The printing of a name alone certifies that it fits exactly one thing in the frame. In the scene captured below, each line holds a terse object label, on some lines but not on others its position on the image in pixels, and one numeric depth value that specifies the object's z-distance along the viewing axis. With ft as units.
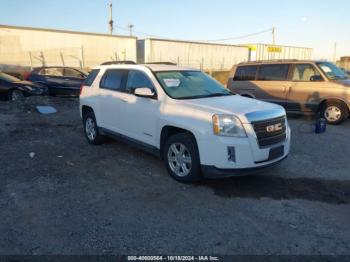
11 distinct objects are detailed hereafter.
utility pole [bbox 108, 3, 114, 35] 130.53
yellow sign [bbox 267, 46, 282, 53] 166.77
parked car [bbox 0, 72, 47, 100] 45.29
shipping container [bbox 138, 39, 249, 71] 110.93
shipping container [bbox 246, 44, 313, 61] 160.56
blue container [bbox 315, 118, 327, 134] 27.48
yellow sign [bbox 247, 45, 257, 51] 158.24
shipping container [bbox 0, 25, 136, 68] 83.71
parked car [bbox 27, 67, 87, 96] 49.60
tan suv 30.81
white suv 14.60
